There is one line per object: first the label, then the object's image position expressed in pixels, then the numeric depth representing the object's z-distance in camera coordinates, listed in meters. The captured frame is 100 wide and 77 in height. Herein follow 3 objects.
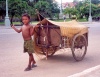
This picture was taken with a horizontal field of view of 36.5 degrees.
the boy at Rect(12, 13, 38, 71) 3.90
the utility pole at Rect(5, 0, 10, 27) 17.97
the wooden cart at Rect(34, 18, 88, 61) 4.43
